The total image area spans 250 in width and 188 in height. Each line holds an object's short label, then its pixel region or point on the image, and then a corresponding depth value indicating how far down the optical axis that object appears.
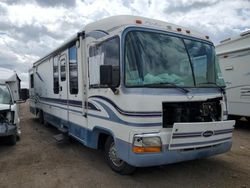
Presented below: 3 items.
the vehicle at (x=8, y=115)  5.08
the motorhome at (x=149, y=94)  3.05
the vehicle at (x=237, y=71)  6.67
